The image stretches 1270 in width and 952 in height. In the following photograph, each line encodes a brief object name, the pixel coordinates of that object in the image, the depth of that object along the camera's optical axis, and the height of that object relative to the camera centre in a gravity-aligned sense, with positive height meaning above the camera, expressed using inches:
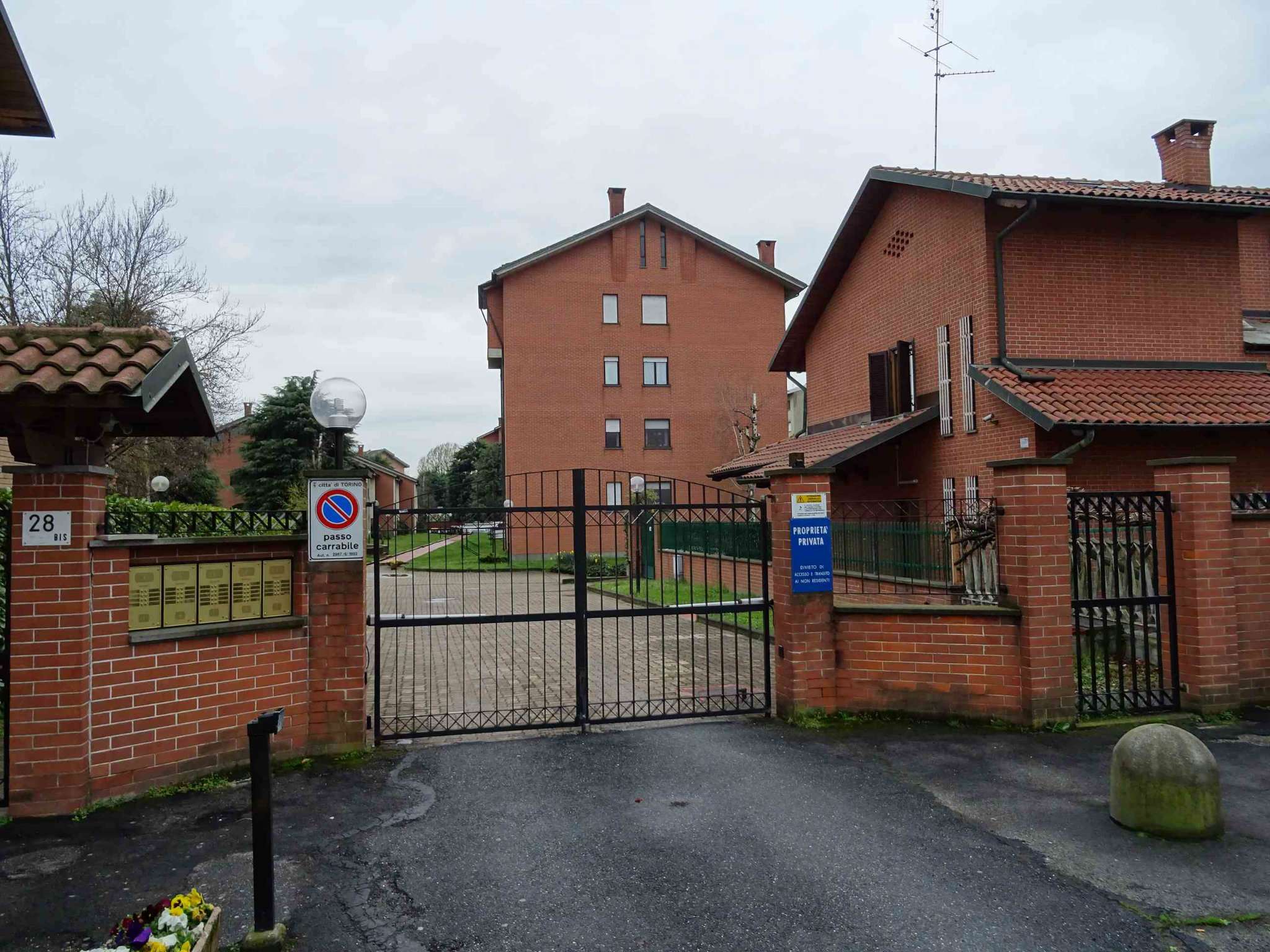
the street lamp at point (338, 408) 251.3 +33.0
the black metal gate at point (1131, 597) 287.7 -34.9
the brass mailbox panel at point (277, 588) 247.6 -22.1
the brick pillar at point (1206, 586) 288.8 -30.7
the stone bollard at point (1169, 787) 189.8 -67.7
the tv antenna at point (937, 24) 707.4 +420.7
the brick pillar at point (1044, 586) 275.3 -28.2
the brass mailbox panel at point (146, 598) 221.6 -22.0
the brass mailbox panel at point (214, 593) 233.6 -21.9
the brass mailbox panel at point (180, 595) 227.6 -21.9
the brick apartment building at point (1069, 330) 481.7 +116.2
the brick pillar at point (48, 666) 204.1 -36.9
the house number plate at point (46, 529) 206.1 -2.4
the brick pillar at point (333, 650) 252.2 -41.9
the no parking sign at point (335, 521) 251.9 -2.0
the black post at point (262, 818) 144.1 -54.8
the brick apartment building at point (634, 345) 1307.8 +276.4
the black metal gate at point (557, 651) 280.4 -77.1
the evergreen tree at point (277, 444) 1439.5 +127.2
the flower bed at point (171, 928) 124.0 -64.6
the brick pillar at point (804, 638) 288.8 -46.6
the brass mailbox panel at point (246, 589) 241.3 -21.9
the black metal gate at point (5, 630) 206.7 -28.5
